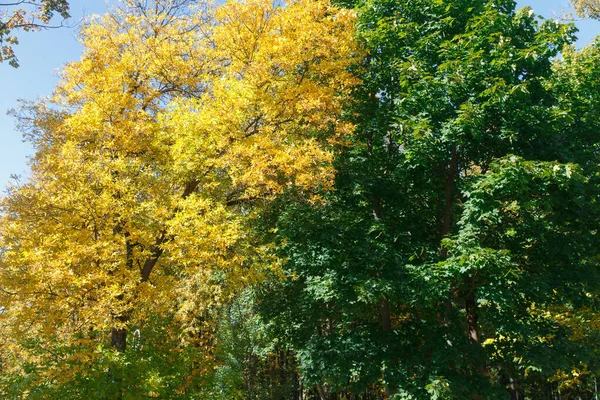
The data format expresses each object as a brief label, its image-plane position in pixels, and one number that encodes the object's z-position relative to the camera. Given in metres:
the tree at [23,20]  5.82
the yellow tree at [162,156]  8.61
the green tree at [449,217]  9.31
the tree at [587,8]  18.84
